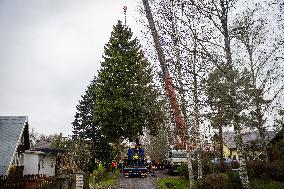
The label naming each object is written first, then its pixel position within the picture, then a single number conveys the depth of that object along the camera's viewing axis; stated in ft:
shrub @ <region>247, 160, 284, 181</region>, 48.42
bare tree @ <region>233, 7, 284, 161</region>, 57.79
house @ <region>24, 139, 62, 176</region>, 89.20
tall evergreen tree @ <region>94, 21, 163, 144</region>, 93.67
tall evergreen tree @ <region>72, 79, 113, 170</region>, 101.45
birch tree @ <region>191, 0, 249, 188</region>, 35.67
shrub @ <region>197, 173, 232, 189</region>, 40.39
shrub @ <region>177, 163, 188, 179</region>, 65.53
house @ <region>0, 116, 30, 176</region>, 65.46
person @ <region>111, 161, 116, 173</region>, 91.08
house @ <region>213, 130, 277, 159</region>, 87.83
